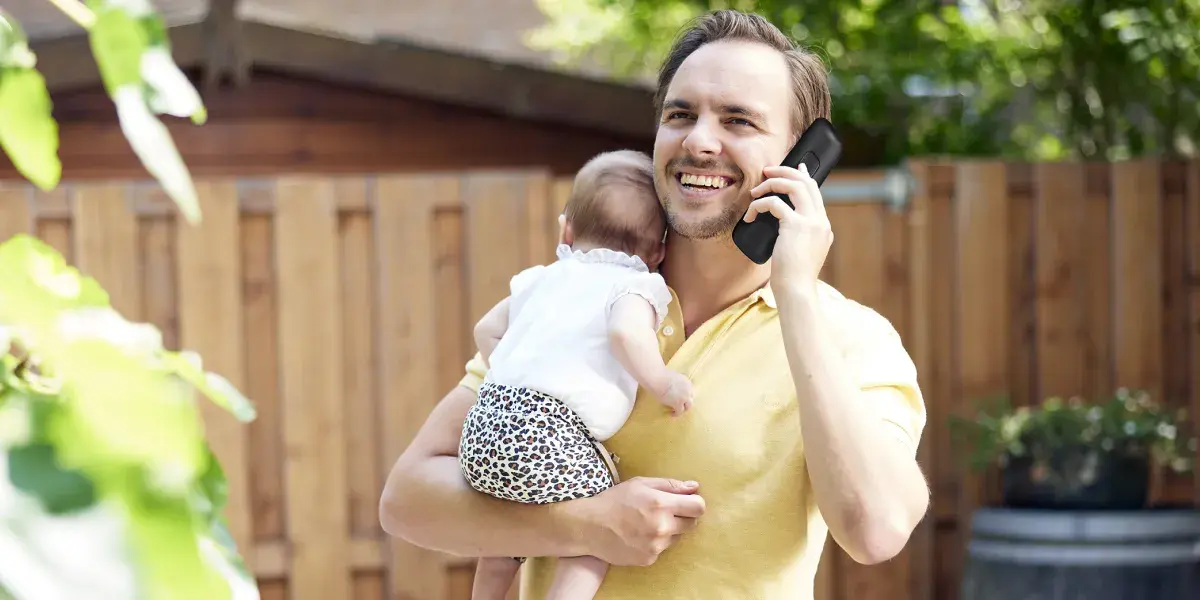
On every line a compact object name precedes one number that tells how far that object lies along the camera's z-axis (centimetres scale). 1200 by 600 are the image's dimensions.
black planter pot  397
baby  174
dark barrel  374
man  154
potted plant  398
